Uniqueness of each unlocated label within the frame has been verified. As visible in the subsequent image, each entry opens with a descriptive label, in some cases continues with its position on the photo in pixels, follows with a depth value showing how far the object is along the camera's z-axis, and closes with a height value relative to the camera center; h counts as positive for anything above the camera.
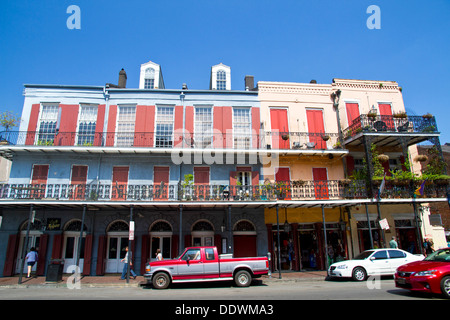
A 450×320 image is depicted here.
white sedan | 12.87 -1.31
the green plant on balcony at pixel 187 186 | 15.95 +2.61
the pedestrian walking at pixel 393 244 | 15.65 -0.57
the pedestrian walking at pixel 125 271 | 14.62 -1.69
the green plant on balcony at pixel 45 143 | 16.98 +5.34
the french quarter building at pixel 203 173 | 16.47 +3.64
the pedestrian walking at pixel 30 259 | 14.78 -1.07
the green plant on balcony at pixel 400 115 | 18.11 +7.05
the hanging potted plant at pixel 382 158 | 17.25 +4.30
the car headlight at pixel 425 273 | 8.10 -1.09
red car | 7.93 -1.17
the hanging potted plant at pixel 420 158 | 18.23 +4.52
